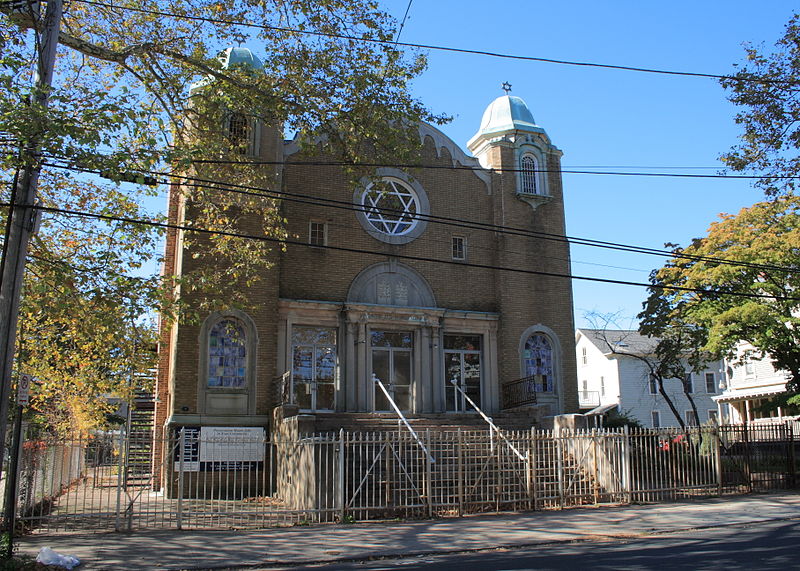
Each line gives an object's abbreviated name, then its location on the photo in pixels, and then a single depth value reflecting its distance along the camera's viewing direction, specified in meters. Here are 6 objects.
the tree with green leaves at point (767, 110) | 15.07
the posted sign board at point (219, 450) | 17.80
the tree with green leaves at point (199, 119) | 14.38
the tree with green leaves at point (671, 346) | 26.58
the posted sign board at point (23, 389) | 10.85
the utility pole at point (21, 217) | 10.59
